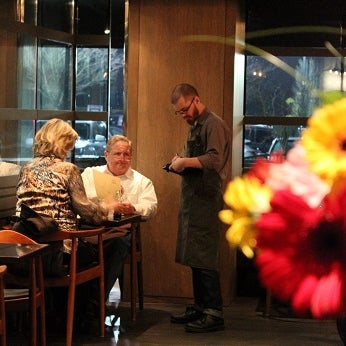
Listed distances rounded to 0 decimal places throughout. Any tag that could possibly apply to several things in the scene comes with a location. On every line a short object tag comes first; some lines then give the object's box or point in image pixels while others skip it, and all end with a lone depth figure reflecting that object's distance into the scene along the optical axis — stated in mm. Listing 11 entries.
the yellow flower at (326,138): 1189
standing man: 8052
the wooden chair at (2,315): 5478
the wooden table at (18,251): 5484
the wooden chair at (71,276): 7138
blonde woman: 7437
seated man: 8879
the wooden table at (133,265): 8795
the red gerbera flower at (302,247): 1154
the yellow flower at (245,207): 1254
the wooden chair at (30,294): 6196
